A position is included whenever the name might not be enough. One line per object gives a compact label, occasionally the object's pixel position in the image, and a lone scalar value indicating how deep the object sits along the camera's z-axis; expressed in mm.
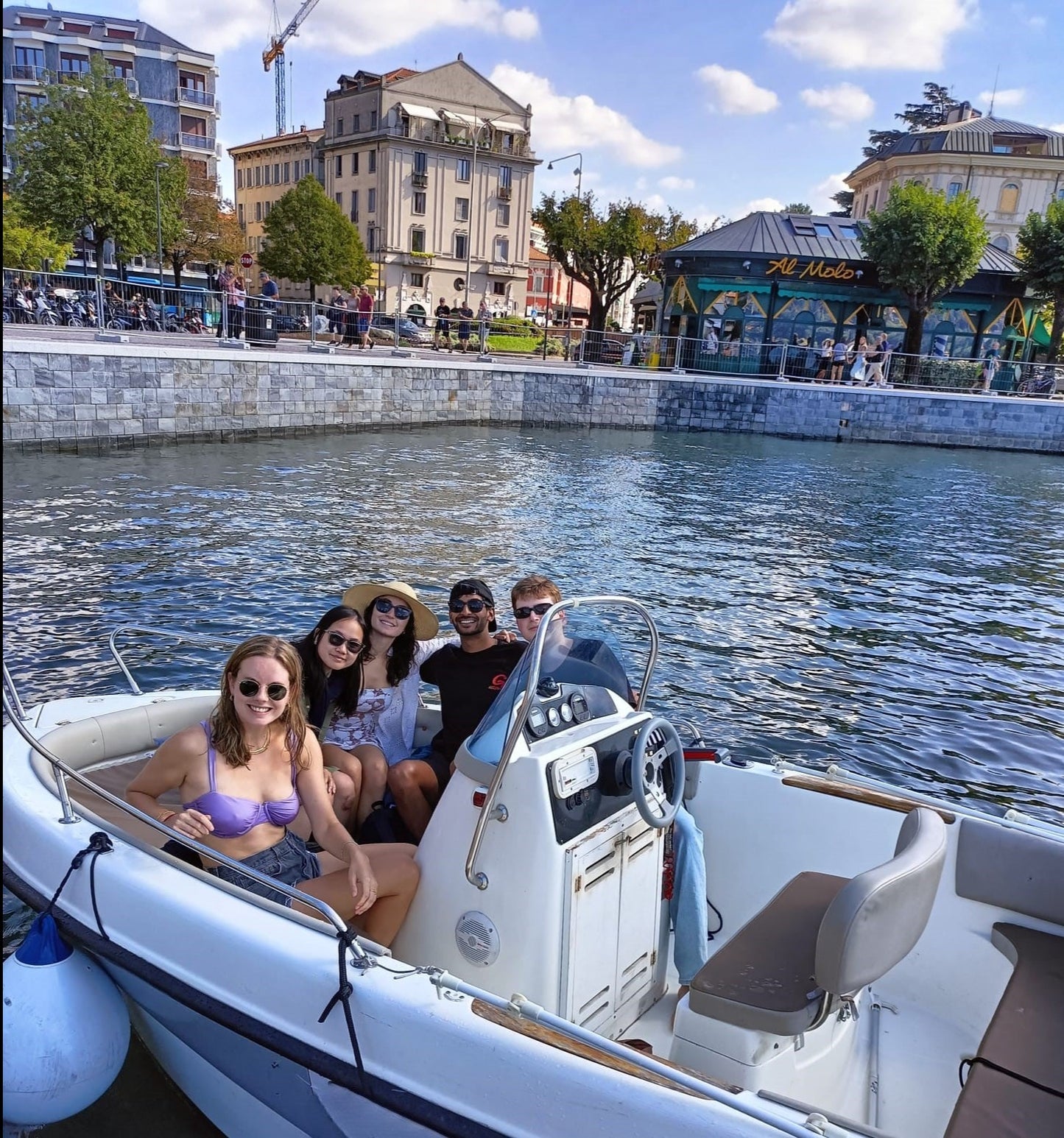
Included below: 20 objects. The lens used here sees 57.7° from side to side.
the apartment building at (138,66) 63781
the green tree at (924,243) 30406
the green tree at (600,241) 43656
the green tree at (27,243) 33531
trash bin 20655
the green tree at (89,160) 32969
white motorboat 2469
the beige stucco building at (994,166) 53781
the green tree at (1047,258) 31781
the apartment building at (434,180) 57688
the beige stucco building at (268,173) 64938
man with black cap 3940
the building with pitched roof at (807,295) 31562
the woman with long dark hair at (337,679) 3850
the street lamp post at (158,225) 34781
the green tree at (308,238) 45375
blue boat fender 2941
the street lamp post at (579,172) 40969
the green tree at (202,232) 47625
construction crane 105562
